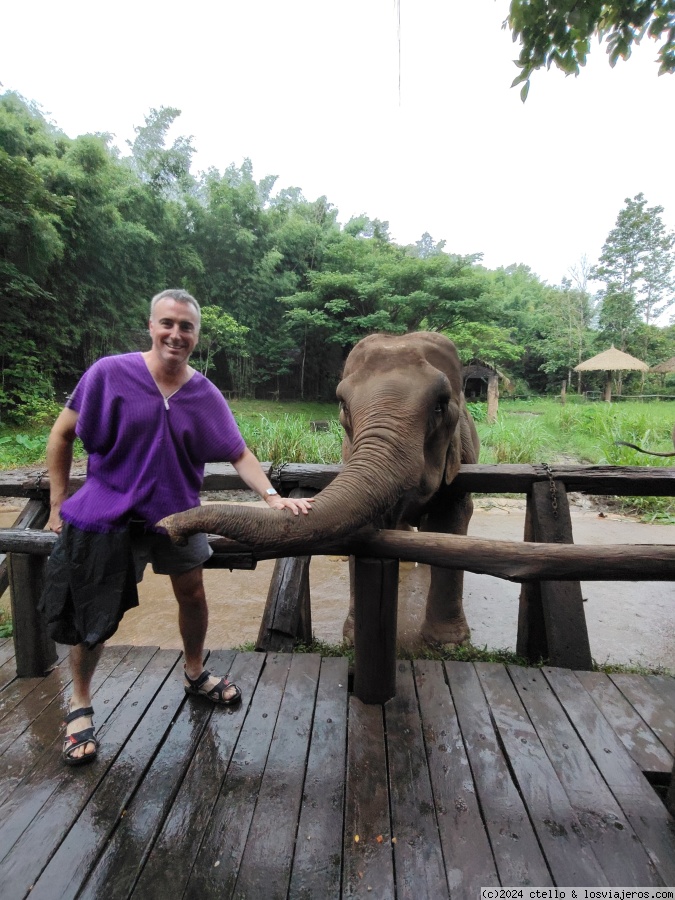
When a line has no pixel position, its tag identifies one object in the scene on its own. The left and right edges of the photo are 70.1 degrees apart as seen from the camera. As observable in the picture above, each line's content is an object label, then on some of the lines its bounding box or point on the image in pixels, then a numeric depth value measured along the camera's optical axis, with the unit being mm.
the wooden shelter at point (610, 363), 21375
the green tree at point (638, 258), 28750
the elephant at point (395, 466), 1596
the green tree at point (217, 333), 16188
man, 1660
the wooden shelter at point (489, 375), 16297
